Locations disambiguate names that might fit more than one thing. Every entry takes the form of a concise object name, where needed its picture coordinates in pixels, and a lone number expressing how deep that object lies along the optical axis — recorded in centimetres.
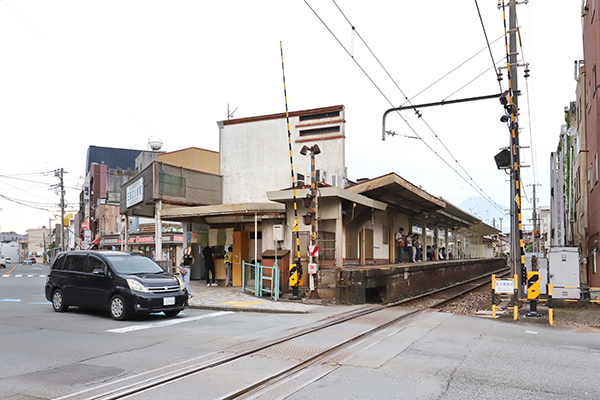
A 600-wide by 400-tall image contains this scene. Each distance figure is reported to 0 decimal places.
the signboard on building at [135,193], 2158
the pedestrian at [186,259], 1877
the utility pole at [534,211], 5050
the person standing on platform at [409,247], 2652
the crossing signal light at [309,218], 1542
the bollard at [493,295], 1325
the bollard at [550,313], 1205
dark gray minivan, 1184
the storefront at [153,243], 4406
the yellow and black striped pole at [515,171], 1362
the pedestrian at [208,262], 2155
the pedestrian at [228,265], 2056
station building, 1706
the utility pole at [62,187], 5612
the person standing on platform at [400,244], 2520
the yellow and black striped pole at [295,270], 1564
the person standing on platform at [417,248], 2780
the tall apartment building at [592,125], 1914
